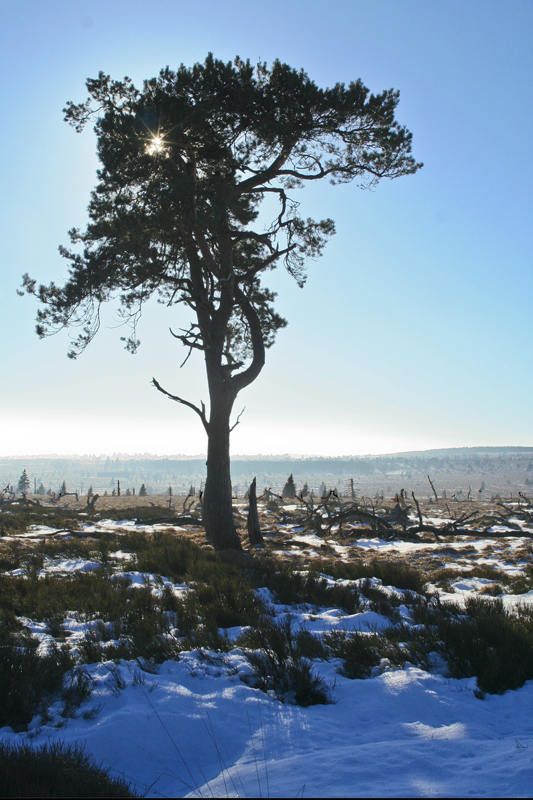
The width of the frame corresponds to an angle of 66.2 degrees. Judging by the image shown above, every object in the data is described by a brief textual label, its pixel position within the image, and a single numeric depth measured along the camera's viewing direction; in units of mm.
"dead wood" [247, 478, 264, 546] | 12430
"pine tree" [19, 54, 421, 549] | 9578
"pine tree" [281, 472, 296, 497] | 43828
